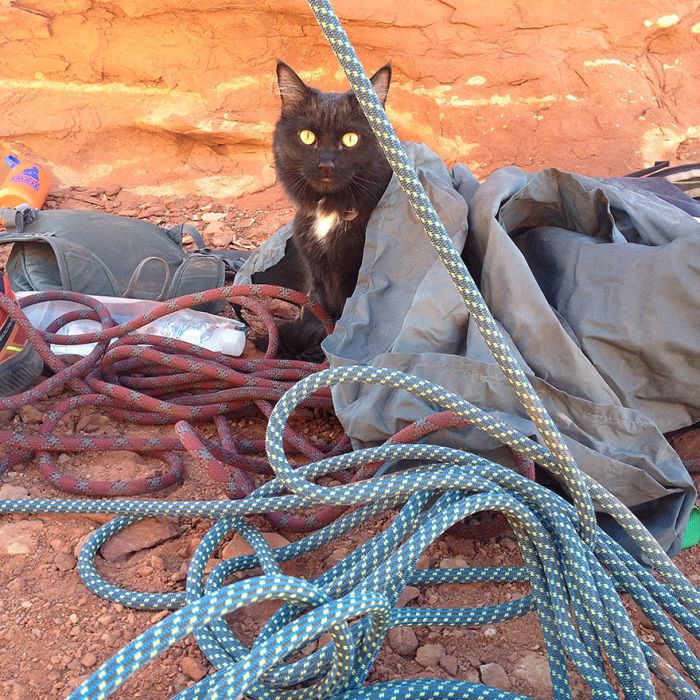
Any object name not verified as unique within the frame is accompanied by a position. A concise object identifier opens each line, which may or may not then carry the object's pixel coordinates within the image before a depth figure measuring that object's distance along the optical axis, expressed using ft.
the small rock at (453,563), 1.85
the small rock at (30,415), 2.25
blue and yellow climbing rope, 1.27
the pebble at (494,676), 1.64
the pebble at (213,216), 3.92
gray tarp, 1.87
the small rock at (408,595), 1.77
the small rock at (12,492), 1.99
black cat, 2.54
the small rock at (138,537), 1.86
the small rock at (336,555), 1.86
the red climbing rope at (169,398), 1.98
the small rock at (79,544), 1.84
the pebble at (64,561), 1.81
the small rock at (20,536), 1.84
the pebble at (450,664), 1.66
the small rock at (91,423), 2.25
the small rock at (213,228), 3.77
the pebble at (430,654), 1.67
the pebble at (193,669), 1.63
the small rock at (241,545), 1.84
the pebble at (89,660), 1.64
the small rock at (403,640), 1.69
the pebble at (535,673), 1.63
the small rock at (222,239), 3.65
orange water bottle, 3.70
